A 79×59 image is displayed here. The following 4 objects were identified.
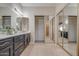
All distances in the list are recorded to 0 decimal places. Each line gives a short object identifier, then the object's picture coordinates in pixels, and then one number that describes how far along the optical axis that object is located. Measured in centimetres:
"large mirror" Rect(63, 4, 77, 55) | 211
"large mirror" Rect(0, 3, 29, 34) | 217
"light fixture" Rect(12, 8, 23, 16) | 302
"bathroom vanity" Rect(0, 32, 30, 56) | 128
